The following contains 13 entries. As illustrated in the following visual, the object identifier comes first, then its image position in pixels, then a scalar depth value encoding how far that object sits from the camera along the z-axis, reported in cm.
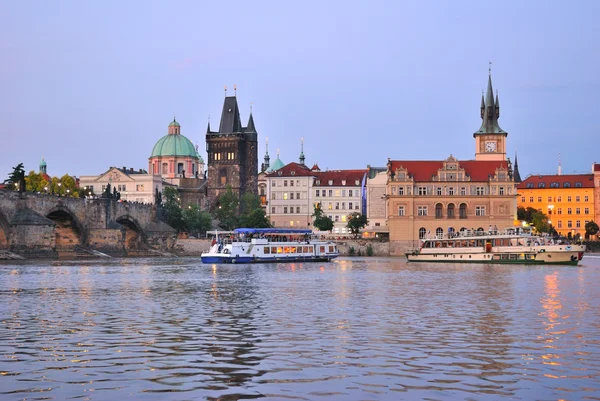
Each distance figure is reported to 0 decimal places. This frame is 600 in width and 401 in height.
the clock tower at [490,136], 14812
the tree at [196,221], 14775
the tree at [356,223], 14312
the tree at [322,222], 14626
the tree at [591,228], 16512
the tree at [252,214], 14325
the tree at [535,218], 14850
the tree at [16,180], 10013
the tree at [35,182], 14638
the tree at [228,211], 15675
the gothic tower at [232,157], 18512
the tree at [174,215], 14575
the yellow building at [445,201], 13362
